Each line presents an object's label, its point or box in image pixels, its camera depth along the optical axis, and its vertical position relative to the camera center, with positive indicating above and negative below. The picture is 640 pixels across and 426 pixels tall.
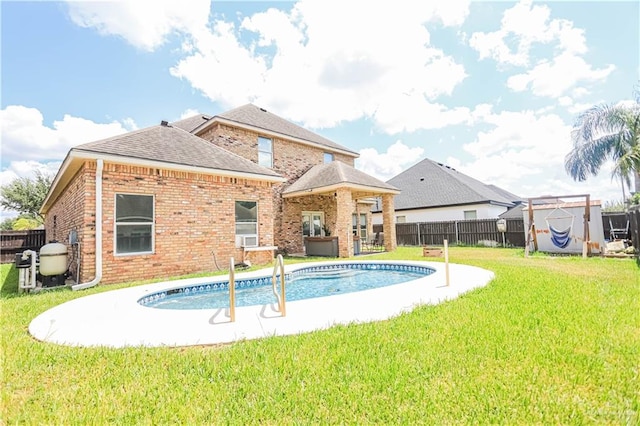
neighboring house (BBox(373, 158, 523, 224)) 22.67 +2.32
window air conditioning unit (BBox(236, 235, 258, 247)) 11.44 -0.40
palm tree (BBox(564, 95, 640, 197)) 17.39 +5.01
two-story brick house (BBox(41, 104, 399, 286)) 8.22 +1.18
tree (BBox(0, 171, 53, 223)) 31.36 +4.70
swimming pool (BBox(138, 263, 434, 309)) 6.93 -1.70
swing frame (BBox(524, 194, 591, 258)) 11.80 -0.11
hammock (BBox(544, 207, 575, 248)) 12.84 -0.60
